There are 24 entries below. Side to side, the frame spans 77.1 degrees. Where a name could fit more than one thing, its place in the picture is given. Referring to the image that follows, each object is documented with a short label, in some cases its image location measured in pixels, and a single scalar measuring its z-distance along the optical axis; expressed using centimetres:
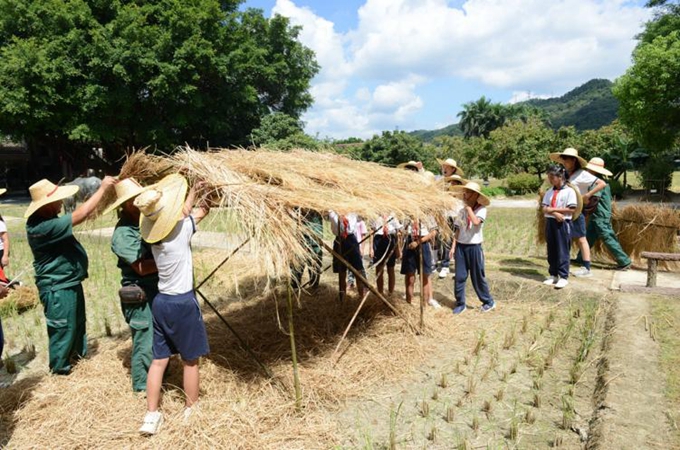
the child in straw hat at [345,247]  498
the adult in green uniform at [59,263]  321
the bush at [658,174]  2034
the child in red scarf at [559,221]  543
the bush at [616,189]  2138
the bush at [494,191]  2375
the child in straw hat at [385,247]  492
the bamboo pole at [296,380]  310
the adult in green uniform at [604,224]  640
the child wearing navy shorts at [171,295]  278
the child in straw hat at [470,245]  491
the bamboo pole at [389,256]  516
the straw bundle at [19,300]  542
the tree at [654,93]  1716
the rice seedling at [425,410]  320
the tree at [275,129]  2158
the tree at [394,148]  2528
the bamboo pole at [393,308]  372
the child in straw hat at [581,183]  604
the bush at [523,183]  2345
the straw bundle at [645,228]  665
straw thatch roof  278
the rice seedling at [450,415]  313
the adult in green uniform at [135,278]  311
